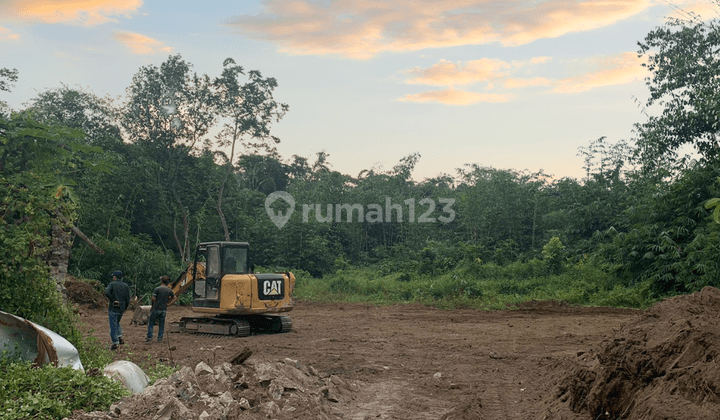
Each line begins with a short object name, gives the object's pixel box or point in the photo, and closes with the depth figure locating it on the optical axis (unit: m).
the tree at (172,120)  30.81
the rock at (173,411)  6.34
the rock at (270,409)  7.25
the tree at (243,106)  30.81
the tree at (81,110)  33.19
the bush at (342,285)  25.72
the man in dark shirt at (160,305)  13.45
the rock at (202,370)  7.98
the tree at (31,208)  8.38
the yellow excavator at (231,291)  14.24
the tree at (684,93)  21.25
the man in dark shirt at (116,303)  12.09
